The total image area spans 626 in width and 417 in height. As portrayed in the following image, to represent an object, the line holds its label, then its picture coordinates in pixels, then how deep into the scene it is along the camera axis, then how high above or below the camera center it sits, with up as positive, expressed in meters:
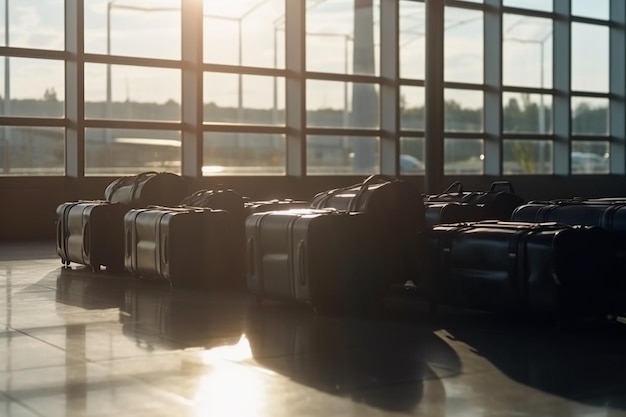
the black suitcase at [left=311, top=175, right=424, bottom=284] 7.87 -0.16
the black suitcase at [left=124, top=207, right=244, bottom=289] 9.23 -0.48
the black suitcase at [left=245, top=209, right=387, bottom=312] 7.21 -0.47
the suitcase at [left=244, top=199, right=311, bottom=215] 9.74 -0.08
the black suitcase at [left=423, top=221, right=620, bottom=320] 6.48 -0.50
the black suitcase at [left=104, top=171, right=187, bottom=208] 11.07 +0.10
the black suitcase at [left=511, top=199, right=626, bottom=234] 7.44 -0.12
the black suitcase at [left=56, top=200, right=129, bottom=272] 10.84 -0.41
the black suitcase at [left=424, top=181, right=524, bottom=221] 9.64 -0.03
